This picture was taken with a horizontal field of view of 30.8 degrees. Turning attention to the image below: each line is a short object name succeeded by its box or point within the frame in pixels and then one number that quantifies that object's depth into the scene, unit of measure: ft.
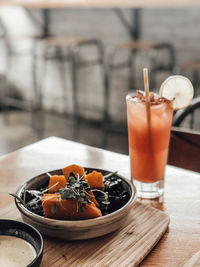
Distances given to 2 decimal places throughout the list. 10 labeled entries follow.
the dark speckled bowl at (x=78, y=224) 2.33
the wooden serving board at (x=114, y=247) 2.27
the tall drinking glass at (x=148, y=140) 3.05
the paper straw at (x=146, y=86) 2.90
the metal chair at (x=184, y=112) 4.87
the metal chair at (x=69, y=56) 12.15
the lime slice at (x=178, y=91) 3.24
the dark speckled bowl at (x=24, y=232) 2.15
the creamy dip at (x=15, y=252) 2.06
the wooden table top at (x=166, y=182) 2.48
